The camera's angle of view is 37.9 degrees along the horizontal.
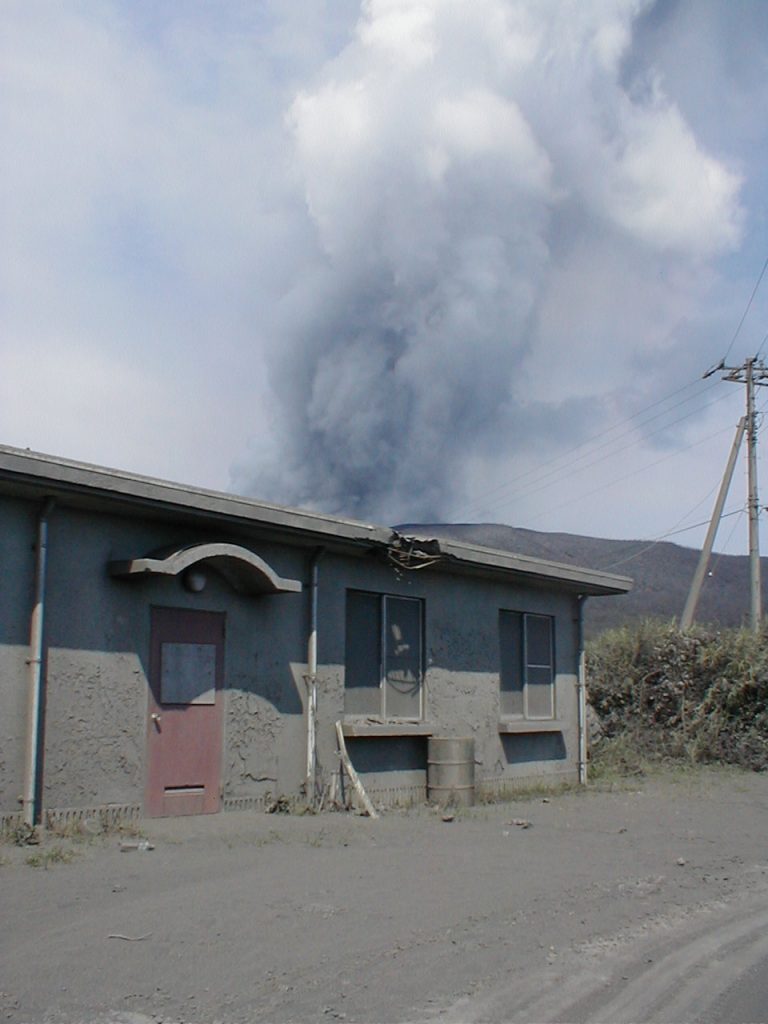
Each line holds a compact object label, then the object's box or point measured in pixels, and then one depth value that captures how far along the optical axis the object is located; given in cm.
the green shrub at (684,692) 2083
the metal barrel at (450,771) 1397
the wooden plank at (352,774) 1243
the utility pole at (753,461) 3240
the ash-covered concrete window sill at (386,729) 1317
